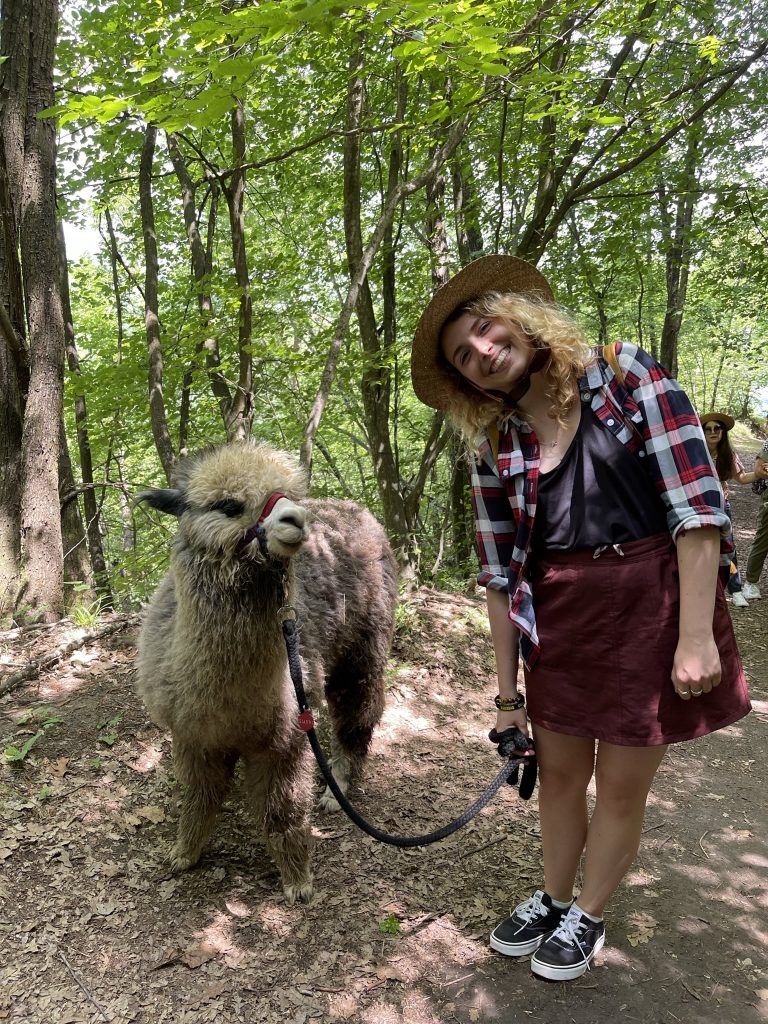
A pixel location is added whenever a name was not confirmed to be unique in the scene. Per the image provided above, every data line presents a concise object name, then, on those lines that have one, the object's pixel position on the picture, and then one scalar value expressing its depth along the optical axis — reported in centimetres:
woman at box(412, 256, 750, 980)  187
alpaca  244
